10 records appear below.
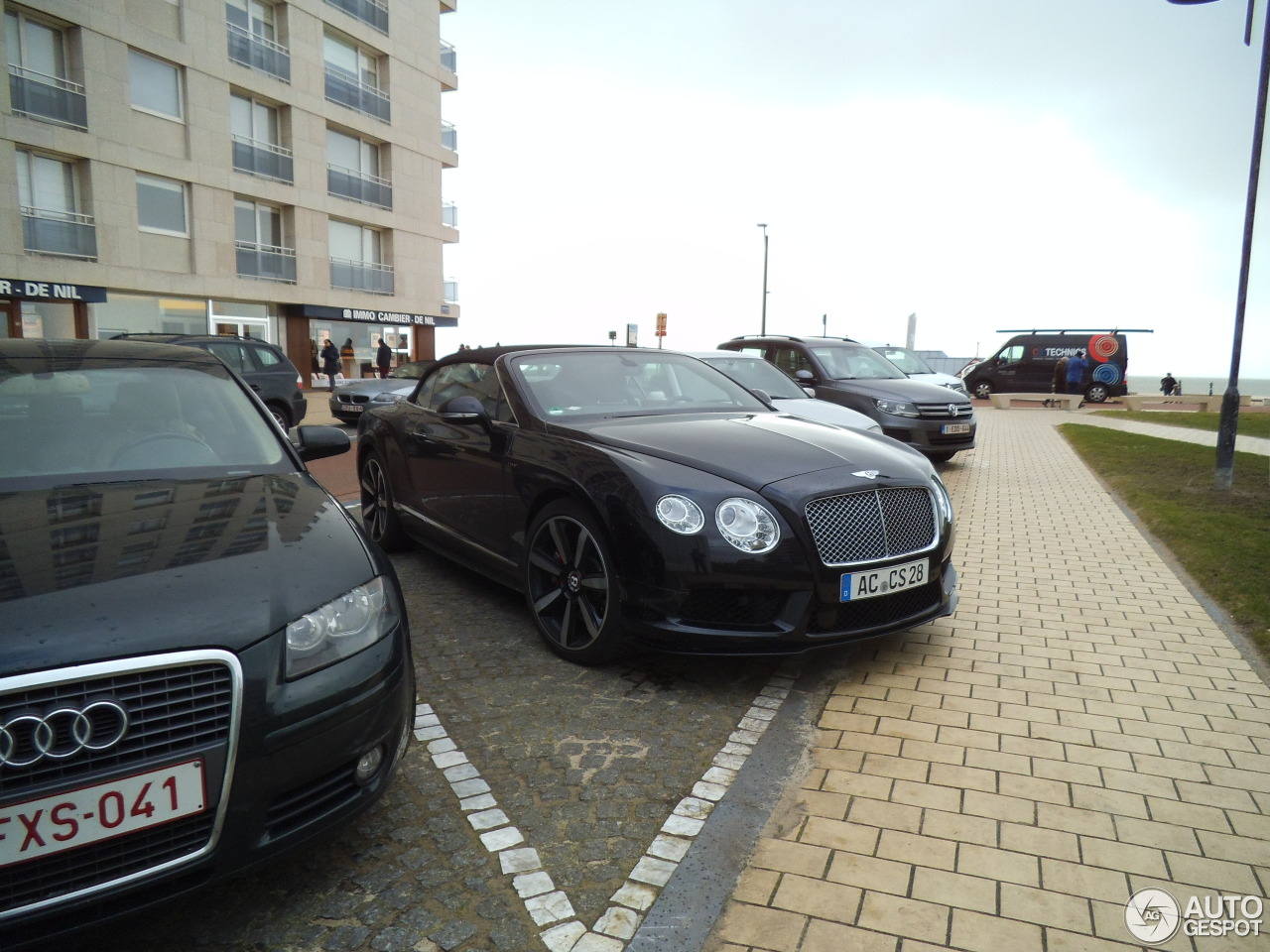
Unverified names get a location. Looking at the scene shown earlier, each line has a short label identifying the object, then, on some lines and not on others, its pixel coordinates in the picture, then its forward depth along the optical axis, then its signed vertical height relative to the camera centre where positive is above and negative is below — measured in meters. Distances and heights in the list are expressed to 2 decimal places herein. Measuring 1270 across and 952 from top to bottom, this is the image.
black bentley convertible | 3.73 -0.72
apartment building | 22.45 +5.09
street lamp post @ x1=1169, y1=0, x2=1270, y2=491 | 8.92 +0.05
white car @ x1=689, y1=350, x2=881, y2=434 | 8.78 -0.33
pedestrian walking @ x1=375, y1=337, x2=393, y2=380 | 29.20 -0.38
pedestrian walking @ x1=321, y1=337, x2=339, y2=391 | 27.38 -0.39
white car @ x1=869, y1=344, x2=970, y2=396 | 14.04 -0.17
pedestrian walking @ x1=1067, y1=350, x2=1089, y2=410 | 27.22 -0.45
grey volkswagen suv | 11.00 -0.47
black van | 29.02 -0.20
